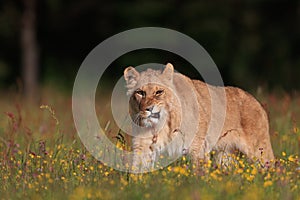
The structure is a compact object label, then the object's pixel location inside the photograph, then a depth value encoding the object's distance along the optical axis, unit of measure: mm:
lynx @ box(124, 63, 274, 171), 14305
